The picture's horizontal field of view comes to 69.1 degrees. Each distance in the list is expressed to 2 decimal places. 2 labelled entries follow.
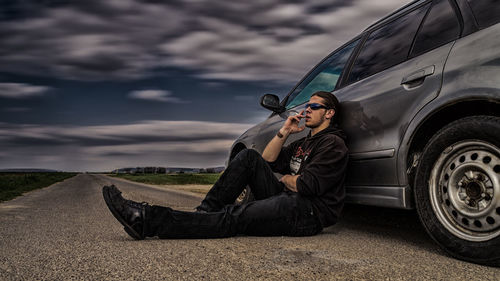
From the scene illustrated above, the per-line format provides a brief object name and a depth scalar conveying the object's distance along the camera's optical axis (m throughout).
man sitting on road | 2.59
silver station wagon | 2.09
